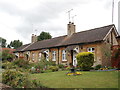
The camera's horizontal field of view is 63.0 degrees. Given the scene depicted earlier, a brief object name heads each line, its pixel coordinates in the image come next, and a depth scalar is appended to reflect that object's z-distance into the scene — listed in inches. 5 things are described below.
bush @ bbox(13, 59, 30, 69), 546.0
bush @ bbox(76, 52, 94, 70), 440.8
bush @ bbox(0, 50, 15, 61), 902.2
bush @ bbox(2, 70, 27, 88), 220.6
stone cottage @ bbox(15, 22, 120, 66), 534.1
